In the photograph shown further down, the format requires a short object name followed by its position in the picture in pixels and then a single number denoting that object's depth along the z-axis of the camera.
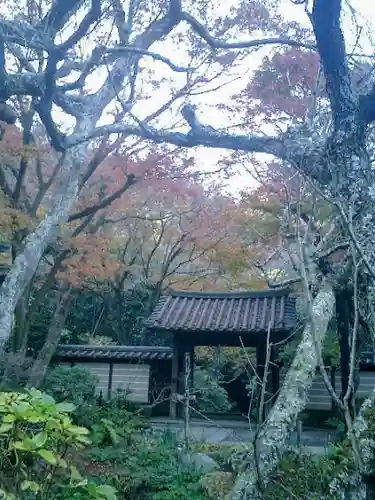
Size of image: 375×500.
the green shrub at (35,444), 1.80
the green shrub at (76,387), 8.27
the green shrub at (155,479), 5.50
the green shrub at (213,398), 12.52
